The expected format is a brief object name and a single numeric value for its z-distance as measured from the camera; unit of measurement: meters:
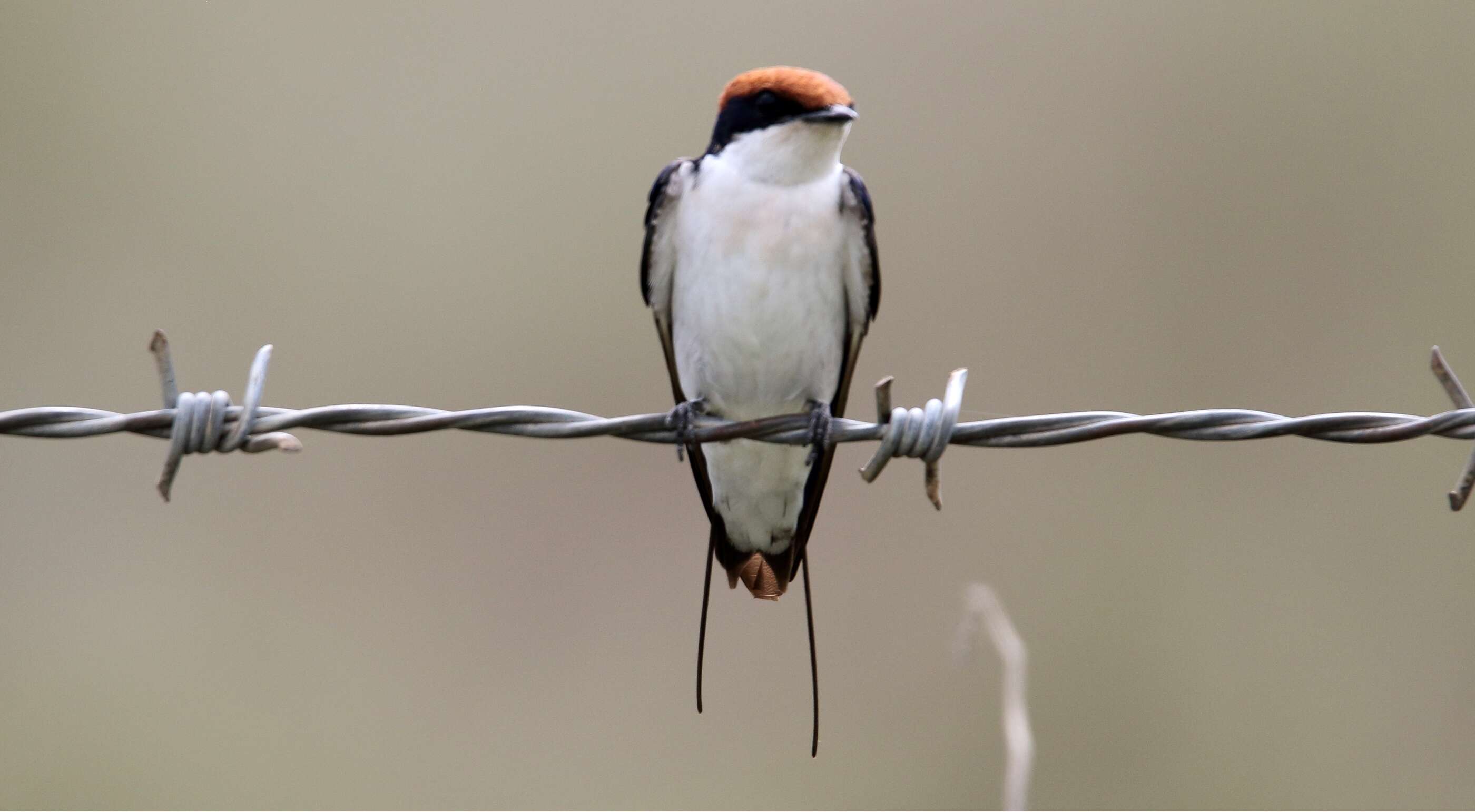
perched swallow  6.60
